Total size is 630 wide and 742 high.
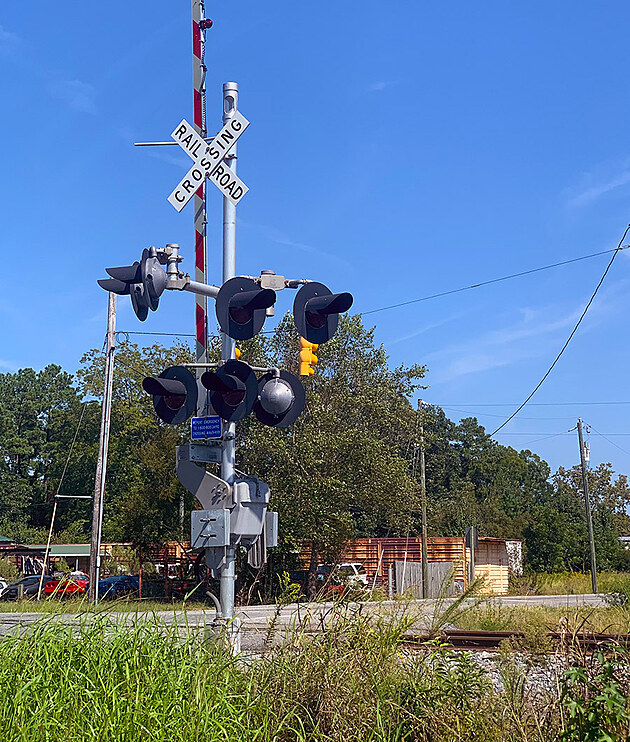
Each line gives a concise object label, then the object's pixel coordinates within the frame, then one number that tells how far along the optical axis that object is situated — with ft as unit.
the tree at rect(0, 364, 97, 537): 254.47
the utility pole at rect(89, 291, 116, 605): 104.68
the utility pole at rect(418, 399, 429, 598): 113.19
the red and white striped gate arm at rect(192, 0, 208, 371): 30.58
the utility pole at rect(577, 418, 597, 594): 143.75
